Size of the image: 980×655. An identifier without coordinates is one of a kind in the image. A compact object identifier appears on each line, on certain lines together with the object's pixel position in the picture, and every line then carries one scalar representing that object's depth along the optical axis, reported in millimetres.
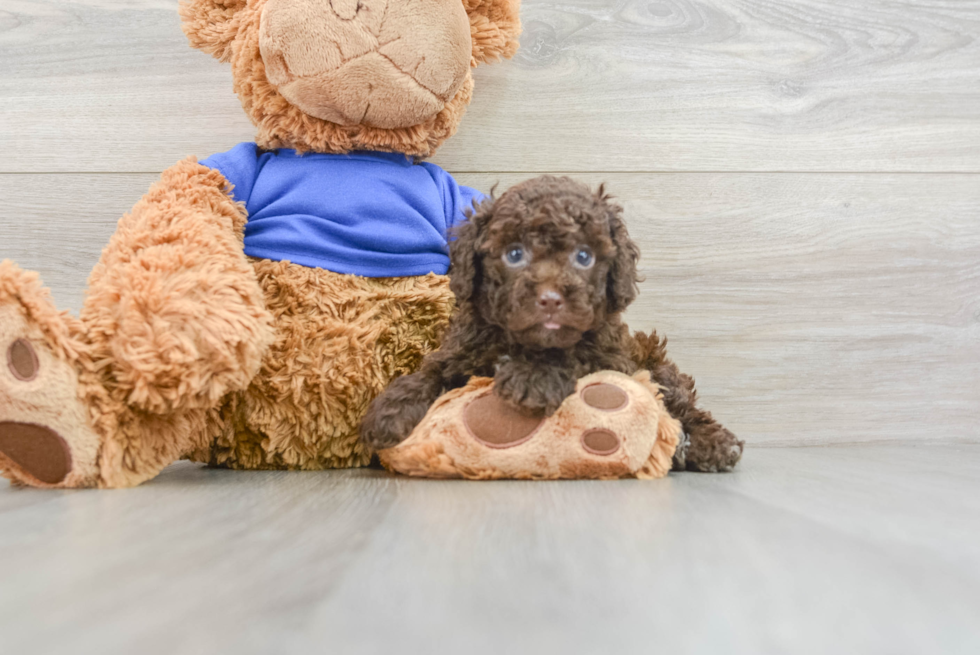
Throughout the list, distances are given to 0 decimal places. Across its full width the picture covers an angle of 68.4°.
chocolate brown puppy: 764
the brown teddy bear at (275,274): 717
